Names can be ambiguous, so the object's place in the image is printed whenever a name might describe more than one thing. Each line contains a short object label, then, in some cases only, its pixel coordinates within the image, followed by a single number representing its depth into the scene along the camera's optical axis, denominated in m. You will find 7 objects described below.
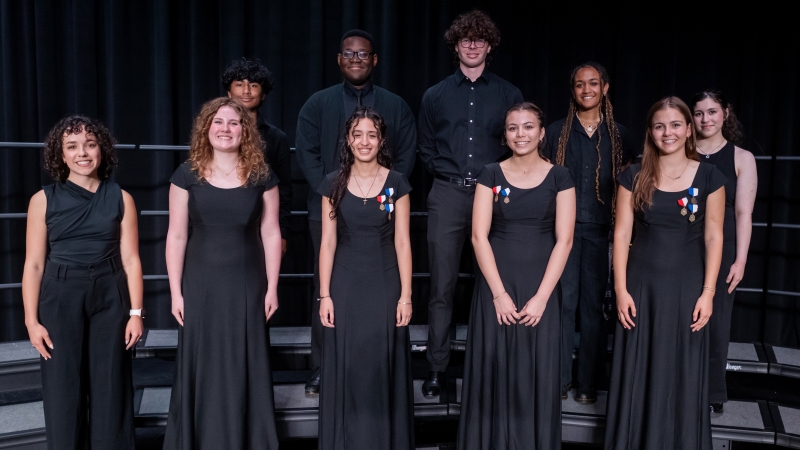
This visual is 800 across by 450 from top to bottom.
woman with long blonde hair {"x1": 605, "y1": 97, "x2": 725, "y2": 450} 2.78
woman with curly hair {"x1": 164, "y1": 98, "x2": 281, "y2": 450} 2.74
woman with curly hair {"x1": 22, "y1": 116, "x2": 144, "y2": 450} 2.66
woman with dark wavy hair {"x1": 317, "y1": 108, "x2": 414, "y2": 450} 2.84
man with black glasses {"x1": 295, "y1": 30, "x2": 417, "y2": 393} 3.27
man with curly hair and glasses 3.19
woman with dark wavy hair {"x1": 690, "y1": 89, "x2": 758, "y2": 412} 3.11
